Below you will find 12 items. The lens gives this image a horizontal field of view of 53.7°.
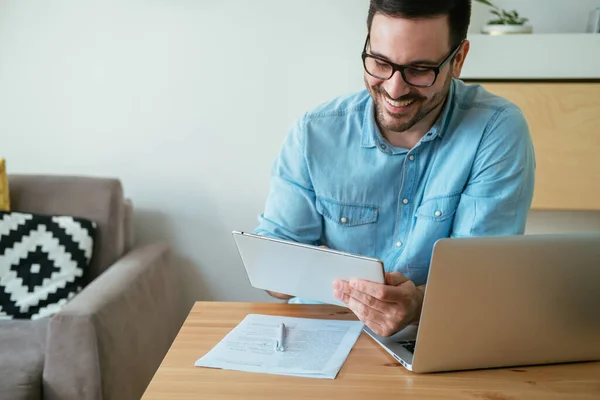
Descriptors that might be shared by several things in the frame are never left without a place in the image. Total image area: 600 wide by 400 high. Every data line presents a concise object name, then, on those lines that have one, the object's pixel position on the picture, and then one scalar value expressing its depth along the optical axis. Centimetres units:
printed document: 90
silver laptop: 81
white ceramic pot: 191
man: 116
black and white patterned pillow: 181
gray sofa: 149
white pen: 96
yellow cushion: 194
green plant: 194
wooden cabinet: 190
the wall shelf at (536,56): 188
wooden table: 83
